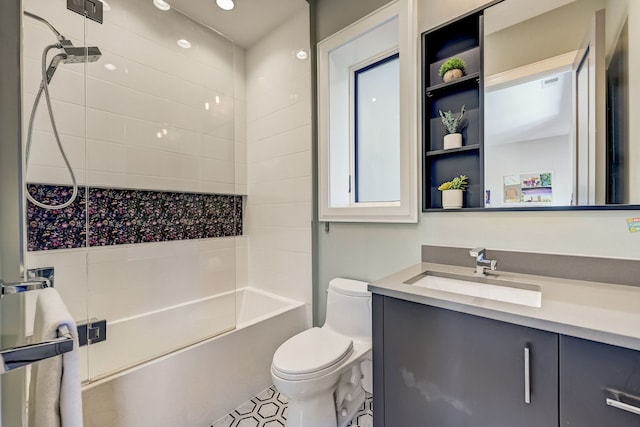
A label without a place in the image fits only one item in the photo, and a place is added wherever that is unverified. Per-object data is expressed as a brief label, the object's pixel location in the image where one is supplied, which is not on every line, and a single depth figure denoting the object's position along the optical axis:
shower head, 1.49
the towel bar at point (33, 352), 0.47
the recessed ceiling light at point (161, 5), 1.96
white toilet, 1.29
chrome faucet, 1.20
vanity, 0.65
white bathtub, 1.23
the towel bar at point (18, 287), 0.64
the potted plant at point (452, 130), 1.42
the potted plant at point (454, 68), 1.42
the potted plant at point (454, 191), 1.40
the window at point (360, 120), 1.85
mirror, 1.06
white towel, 0.65
